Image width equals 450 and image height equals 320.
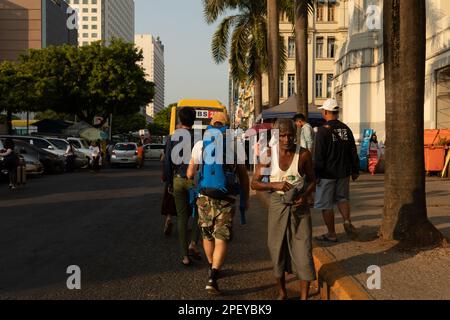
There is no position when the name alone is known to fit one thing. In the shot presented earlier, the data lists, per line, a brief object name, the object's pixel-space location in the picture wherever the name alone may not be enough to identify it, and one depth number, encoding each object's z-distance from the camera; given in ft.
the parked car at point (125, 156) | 100.63
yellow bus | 72.79
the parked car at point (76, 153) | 84.33
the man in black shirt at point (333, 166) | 24.12
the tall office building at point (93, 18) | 529.45
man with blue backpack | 18.04
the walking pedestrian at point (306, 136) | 36.52
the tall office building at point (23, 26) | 350.64
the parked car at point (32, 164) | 66.59
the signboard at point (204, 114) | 72.84
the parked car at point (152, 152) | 138.32
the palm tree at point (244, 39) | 92.94
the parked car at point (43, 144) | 81.25
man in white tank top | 16.46
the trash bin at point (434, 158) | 60.59
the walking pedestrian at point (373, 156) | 67.31
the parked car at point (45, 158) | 69.36
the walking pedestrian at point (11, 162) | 53.42
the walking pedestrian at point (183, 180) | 21.43
